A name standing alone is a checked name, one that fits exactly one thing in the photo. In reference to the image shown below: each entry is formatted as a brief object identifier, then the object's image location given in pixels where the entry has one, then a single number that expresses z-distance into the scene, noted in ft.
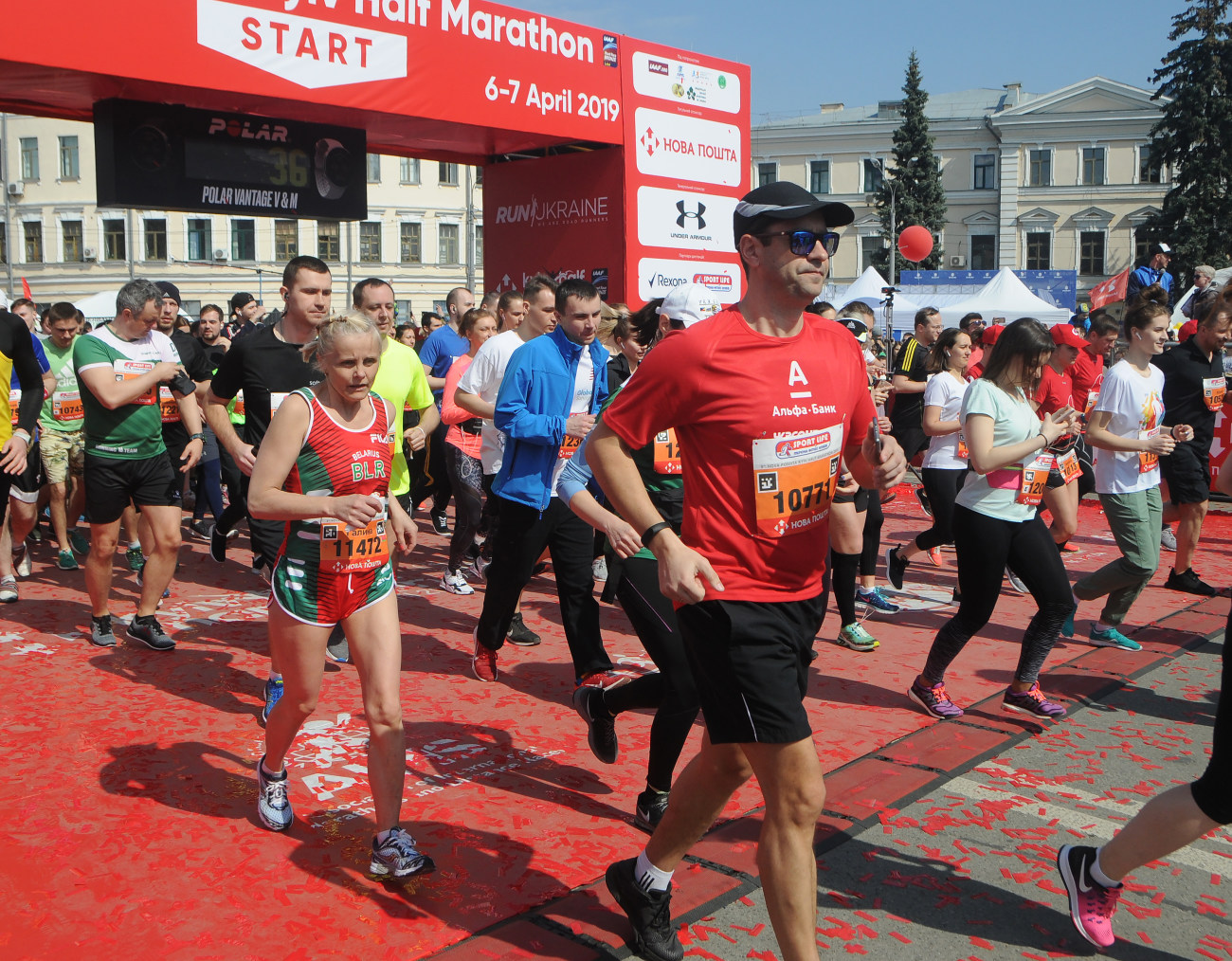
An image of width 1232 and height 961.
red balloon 73.46
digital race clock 30.22
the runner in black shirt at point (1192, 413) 25.08
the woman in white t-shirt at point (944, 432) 22.72
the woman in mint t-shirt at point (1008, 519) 16.35
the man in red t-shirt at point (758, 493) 8.68
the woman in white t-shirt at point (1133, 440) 20.48
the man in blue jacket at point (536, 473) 17.97
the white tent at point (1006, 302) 96.94
